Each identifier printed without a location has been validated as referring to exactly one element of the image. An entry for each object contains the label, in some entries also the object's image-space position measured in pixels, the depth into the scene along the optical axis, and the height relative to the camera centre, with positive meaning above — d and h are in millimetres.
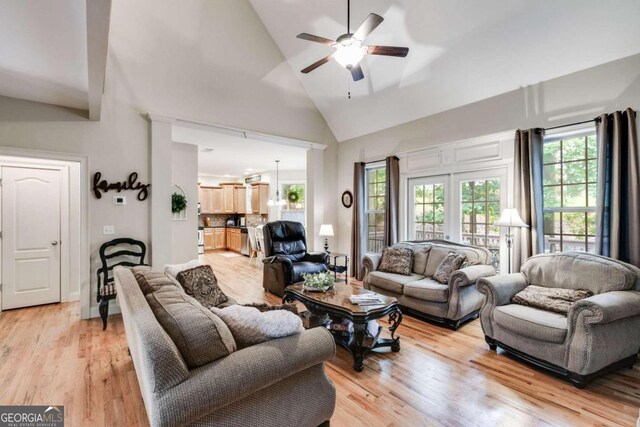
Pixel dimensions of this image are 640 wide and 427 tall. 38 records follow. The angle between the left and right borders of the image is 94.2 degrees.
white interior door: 3977 -338
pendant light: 8922 +414
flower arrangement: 3262 -777
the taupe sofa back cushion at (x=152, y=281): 1938 -477
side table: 5366 -1045
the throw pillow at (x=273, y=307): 2328 -763
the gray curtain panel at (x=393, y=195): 5215 +308
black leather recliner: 4574 -749
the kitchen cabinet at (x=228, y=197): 10445 +538
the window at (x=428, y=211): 4812 +27
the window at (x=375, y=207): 5746 +110
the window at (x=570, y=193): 3379 +235
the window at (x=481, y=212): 4164 +10
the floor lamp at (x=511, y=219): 3447 -80
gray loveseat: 3438 -903
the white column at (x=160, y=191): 4164 +306
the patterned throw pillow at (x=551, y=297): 2646 -791
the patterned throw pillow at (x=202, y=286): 2779 -711
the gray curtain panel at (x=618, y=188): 2873 +246
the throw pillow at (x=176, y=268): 2900 -556
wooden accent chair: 3432 -630
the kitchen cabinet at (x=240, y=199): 10414 +469
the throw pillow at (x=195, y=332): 1358 -571
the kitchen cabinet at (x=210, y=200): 10180 +430
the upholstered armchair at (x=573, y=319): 2305 -909
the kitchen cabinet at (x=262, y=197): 9648 +499
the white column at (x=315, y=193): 6113 +401
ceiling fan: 2592 +1508
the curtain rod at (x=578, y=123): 3113 +992
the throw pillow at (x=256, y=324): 1580 -613
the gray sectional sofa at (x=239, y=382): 1210 -778
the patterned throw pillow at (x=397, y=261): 4219 -704
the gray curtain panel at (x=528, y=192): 3529 +248
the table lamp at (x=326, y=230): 5750 -342
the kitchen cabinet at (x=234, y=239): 9750 -909
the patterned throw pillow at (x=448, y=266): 3664 -671
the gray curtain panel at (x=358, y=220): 5793 -147
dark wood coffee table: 2582 -916
